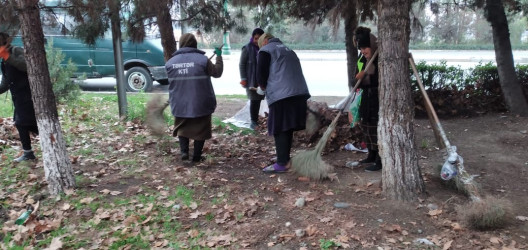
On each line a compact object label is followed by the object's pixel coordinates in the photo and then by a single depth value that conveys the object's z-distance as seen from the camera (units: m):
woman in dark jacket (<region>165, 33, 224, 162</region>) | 5.09
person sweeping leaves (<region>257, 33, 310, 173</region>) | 4.77
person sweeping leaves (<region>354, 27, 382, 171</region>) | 4.66
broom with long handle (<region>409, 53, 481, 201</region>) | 3.76
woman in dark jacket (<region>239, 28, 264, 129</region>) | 6.87
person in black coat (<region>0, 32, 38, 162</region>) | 5.10
